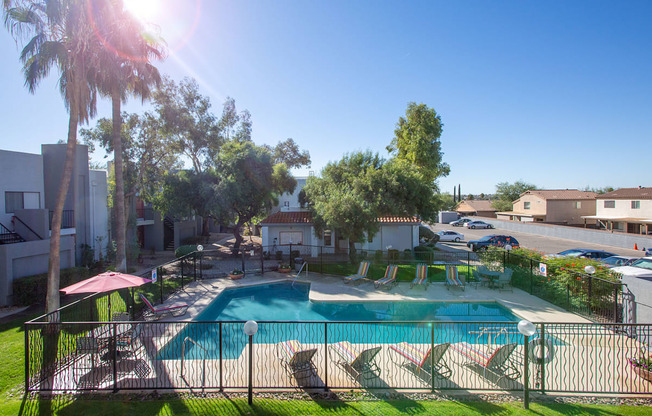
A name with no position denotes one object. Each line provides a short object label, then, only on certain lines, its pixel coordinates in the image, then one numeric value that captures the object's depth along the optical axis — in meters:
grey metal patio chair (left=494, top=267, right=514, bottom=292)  14.70
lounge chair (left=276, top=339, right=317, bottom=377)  6.76
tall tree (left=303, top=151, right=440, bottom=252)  15.80
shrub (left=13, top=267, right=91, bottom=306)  12.48
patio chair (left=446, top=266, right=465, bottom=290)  14.46
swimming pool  9.98
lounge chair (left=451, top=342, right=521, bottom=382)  6.71
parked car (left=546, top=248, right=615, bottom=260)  19.98
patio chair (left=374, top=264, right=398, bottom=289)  15.30
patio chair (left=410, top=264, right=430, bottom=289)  15.06
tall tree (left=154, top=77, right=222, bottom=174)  23.53
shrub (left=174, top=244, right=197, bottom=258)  21.53
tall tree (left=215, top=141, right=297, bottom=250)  21.22
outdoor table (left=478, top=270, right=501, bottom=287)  14.63
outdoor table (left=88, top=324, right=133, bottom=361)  6.75
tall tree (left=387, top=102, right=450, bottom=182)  26.14
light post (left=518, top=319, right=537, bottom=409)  5.75
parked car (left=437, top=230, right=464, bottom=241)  33.88
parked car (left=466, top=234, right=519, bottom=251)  25.92
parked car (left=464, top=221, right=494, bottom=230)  46.94
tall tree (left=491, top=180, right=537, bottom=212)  70.44
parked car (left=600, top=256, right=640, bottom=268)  17.00
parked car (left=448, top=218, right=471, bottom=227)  51.25
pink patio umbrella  8.43
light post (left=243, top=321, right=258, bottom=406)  5.62
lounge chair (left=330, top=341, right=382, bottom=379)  6.88
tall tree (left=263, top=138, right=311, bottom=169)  40.28
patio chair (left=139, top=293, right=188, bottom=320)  11.20
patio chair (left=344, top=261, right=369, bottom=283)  16.23
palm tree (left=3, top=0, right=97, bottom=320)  9.66
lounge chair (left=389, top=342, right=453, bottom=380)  6.73
